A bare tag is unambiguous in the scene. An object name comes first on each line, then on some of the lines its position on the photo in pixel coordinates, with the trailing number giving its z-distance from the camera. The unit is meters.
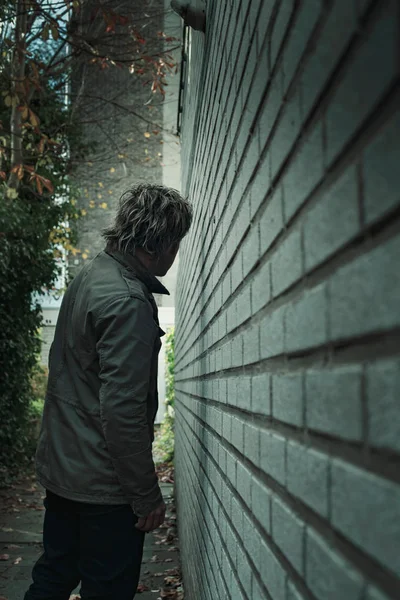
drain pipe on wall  3.47
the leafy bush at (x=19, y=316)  9.52
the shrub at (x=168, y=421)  11.77
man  2.63
